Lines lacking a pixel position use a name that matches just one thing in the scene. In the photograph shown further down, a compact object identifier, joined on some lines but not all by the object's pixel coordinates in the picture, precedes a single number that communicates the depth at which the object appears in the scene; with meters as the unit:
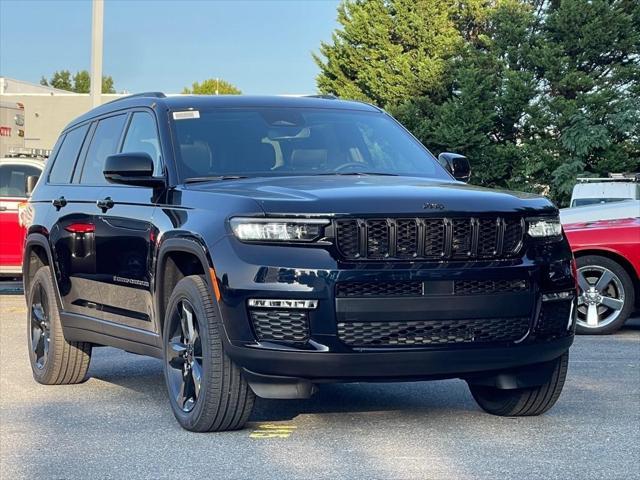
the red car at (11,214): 15.90
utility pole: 21.03
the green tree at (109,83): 144.41
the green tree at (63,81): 149.88
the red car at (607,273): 11.23
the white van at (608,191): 21.22
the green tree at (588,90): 37.38
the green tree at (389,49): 44.16
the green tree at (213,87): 126.19
